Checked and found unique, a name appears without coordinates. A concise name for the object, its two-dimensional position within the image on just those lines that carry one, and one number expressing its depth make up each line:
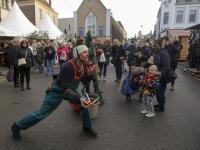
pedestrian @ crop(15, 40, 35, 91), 6.10
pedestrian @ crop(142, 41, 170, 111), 3.94
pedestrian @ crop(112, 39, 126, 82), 7.64
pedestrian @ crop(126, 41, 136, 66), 10.09
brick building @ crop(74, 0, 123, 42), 36.28
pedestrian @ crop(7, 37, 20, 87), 6.45
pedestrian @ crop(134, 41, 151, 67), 6.48
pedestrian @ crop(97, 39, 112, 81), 7.80
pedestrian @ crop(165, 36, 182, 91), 5.83
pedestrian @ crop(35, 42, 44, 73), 9.98
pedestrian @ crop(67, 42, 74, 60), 9.81
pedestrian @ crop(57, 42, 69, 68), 9.38
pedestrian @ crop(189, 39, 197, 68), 10.72
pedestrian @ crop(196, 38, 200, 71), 9.02
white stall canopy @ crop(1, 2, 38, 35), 13.03
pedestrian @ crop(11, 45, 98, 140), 2.54
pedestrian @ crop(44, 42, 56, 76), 9.10
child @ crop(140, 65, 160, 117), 3.73
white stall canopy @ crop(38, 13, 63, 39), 16.12
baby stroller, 4.29
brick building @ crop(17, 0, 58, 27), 31.53
